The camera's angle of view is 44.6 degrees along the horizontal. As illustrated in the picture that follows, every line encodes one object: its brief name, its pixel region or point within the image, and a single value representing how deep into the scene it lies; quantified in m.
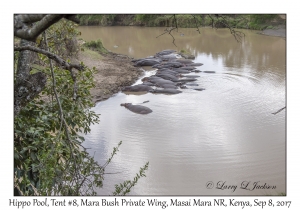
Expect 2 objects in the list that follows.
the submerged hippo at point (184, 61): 15.64
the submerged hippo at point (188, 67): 14.35
